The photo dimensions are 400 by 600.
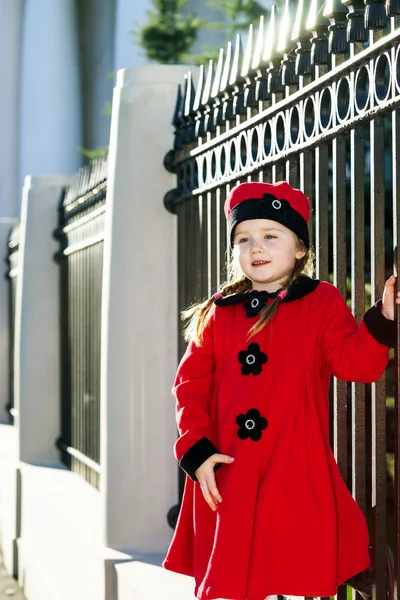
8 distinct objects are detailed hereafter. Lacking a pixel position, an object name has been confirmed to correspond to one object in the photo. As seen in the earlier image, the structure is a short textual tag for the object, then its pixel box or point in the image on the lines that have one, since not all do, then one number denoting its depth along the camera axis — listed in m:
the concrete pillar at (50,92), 24.02
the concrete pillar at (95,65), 23.47
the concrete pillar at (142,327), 4.48
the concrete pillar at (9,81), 24.19
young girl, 2.51
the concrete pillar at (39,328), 7.12
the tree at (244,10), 13.50
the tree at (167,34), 16.69
